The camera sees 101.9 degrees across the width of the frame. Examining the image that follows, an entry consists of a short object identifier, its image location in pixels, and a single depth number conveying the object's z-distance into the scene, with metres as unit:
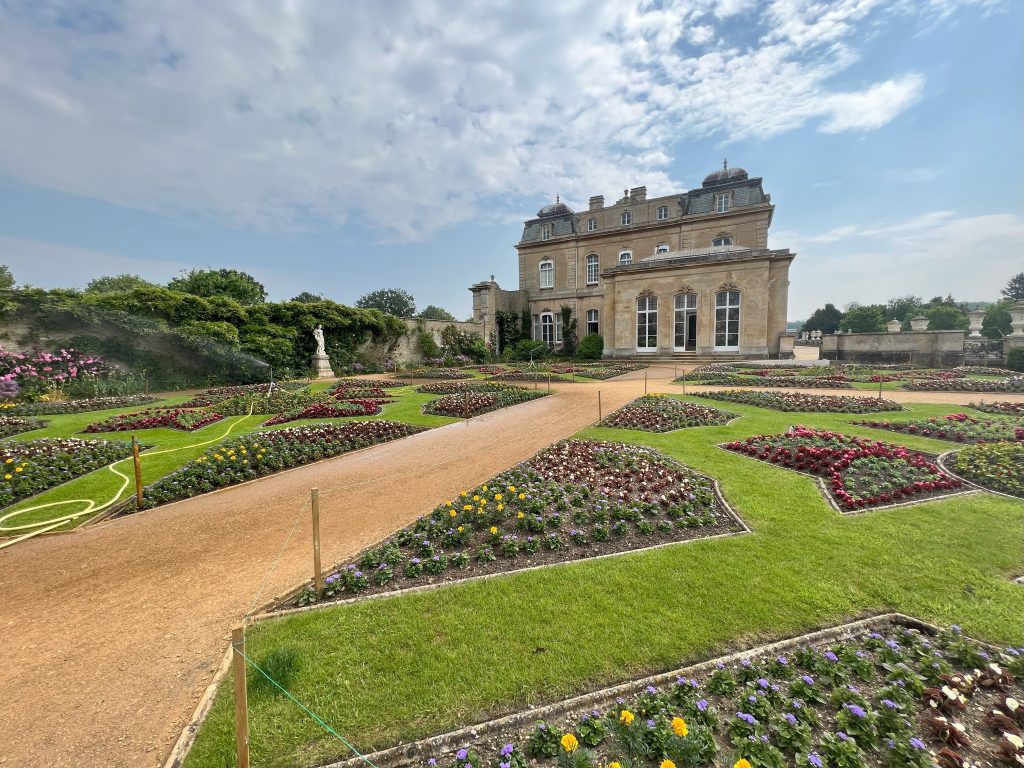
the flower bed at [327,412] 11.03
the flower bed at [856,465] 5.42
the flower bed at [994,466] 5.56
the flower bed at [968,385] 13.77
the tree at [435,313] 80.25
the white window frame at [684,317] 28.98
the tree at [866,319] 59.97
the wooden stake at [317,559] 3.52
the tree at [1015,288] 62.06
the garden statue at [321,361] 23.11
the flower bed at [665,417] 9.61
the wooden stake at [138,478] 5.38
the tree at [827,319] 72.75
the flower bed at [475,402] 12.02
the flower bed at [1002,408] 9.88
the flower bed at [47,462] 6.06
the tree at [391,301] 76.94
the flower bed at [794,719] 2.15
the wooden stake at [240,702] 1.86
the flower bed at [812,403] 11.02
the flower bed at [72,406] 12.36
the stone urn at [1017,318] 18.64
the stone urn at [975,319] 21.27
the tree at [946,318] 56.09
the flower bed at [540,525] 4.04
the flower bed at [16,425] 9.52
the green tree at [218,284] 40.78
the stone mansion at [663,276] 27.42
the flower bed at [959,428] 7.65
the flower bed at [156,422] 9.92
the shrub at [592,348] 33.44
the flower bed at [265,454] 6.24
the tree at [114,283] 45.87
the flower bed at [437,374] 22.23
